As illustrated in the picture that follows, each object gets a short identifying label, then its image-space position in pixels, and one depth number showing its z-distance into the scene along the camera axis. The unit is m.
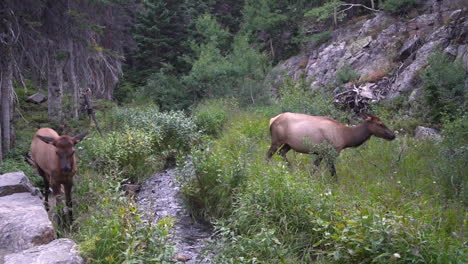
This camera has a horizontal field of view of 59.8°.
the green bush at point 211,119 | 15.09
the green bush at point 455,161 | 6.45
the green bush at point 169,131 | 11.94
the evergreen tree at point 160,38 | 26.64
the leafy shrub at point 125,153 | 9.94
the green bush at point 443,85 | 11.67
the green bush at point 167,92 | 23.89
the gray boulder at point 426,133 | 10.22
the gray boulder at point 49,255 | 4.50
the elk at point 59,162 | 6.61
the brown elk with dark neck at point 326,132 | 8.55
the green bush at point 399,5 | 20.01
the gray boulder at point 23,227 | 5.15
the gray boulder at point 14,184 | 7.43
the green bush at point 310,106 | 12.98
